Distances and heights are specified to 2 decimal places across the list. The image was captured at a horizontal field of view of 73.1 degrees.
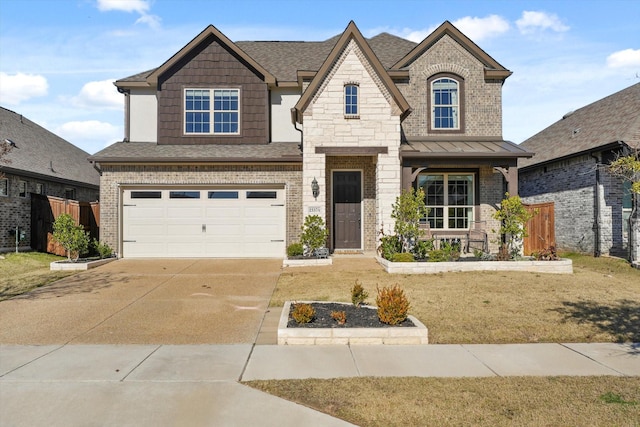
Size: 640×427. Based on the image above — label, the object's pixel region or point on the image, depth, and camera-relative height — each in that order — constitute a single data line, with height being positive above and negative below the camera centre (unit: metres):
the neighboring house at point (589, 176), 16.25 +1.97
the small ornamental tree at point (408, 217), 13.48 +0.14
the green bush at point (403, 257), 12.42 -1.04
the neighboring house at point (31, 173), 16.91 +2.21
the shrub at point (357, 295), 7.87 -1.35
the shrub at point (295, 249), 13.95 -0.89
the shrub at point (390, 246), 13.73 -0.79
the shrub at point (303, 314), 6.89 -1.49
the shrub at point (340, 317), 6.93 -1.54
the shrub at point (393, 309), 6.91 -1.41
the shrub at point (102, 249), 14.87 -0.95
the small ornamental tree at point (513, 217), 13.03 +0.13
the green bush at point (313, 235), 13.77 -0.43
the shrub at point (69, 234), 13.64 -0.40
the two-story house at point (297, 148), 14.93 +2.65
